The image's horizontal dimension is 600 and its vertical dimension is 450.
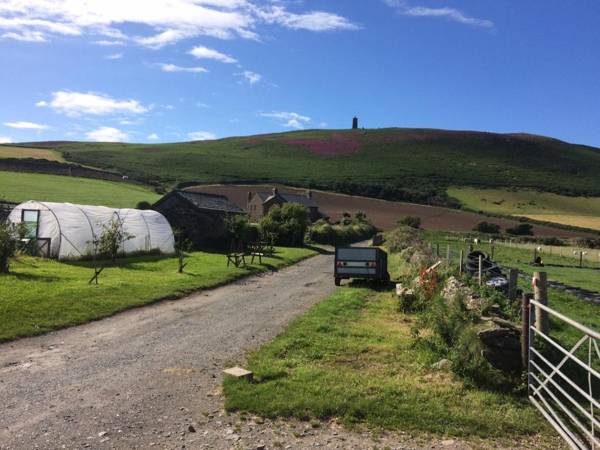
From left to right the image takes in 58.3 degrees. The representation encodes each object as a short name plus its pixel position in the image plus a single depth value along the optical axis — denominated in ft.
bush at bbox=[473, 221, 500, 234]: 246.06
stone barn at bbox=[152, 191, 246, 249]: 128.16
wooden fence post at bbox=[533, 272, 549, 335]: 27.32
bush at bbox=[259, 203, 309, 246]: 156.97
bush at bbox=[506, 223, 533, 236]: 237.14
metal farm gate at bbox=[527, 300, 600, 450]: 18.98
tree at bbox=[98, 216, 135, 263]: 77.10
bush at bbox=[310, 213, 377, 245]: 186.50
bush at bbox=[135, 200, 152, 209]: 171.32
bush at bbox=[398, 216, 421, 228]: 259.39
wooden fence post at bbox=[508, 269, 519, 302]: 40.16
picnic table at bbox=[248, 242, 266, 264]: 99.91
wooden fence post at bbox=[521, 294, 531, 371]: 25.81
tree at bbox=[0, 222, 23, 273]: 59.52
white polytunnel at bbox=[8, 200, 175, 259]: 83.56
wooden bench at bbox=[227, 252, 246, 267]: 88.16
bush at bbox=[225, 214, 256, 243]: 129.80
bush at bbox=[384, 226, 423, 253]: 127.03
